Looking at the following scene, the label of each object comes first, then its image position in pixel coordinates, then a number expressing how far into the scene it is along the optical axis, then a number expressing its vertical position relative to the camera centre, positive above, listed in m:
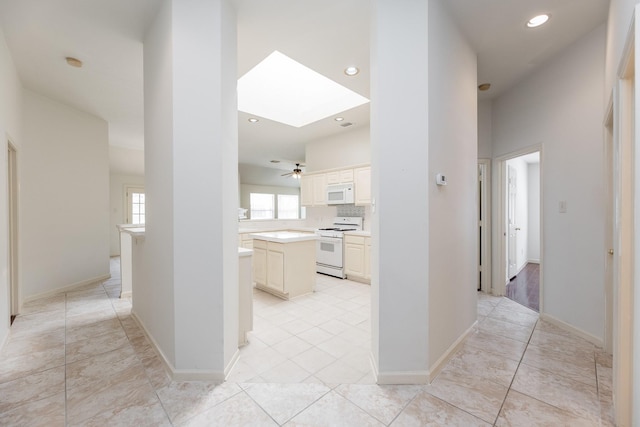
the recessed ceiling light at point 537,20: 2.27 +1.61
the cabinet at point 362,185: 4.78 +0.50
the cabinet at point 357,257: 4.48 -0.74
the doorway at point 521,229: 3.78 -0.33
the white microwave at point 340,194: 5.02 +0.36
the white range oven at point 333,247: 4.86 -0.61
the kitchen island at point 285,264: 3.67 -0.70
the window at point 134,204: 7.92 +0.30
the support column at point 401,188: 1.86 +0.17
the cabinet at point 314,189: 5.60 +0.50
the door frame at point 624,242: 1.44 -0.17
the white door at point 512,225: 4.49 -0.21
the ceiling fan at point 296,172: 7.30 +1.09
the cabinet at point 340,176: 5.09 +0.70
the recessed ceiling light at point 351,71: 3.03 +1.59
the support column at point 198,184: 1.89 +0.21
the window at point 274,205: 9.92 +0.32
